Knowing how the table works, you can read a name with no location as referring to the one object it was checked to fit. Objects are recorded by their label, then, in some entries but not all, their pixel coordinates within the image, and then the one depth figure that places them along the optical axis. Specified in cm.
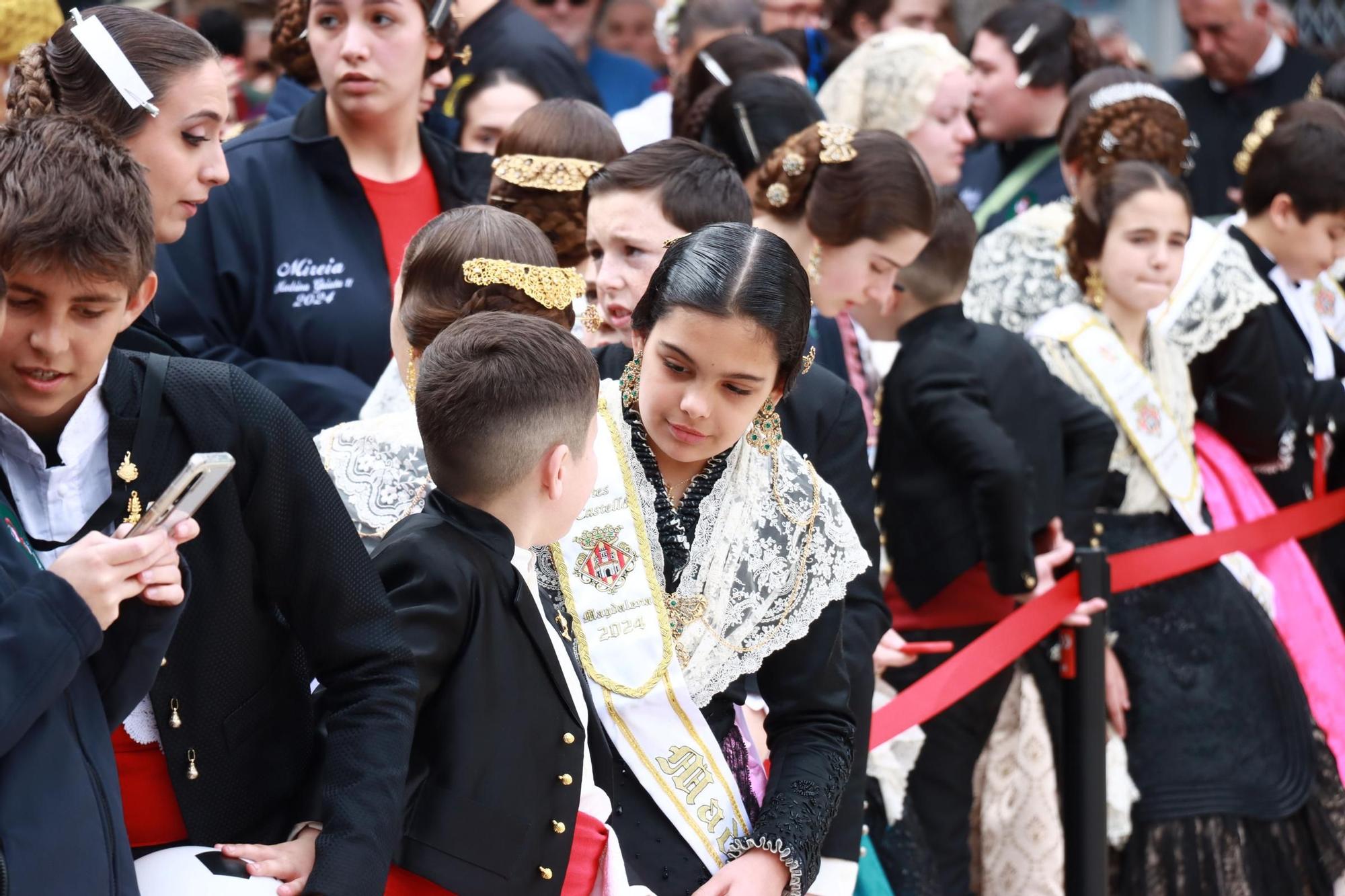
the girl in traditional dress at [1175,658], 895
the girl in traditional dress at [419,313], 548
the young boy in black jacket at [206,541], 416
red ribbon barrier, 770
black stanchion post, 841
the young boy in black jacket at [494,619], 454
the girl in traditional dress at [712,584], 530
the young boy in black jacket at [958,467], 806
